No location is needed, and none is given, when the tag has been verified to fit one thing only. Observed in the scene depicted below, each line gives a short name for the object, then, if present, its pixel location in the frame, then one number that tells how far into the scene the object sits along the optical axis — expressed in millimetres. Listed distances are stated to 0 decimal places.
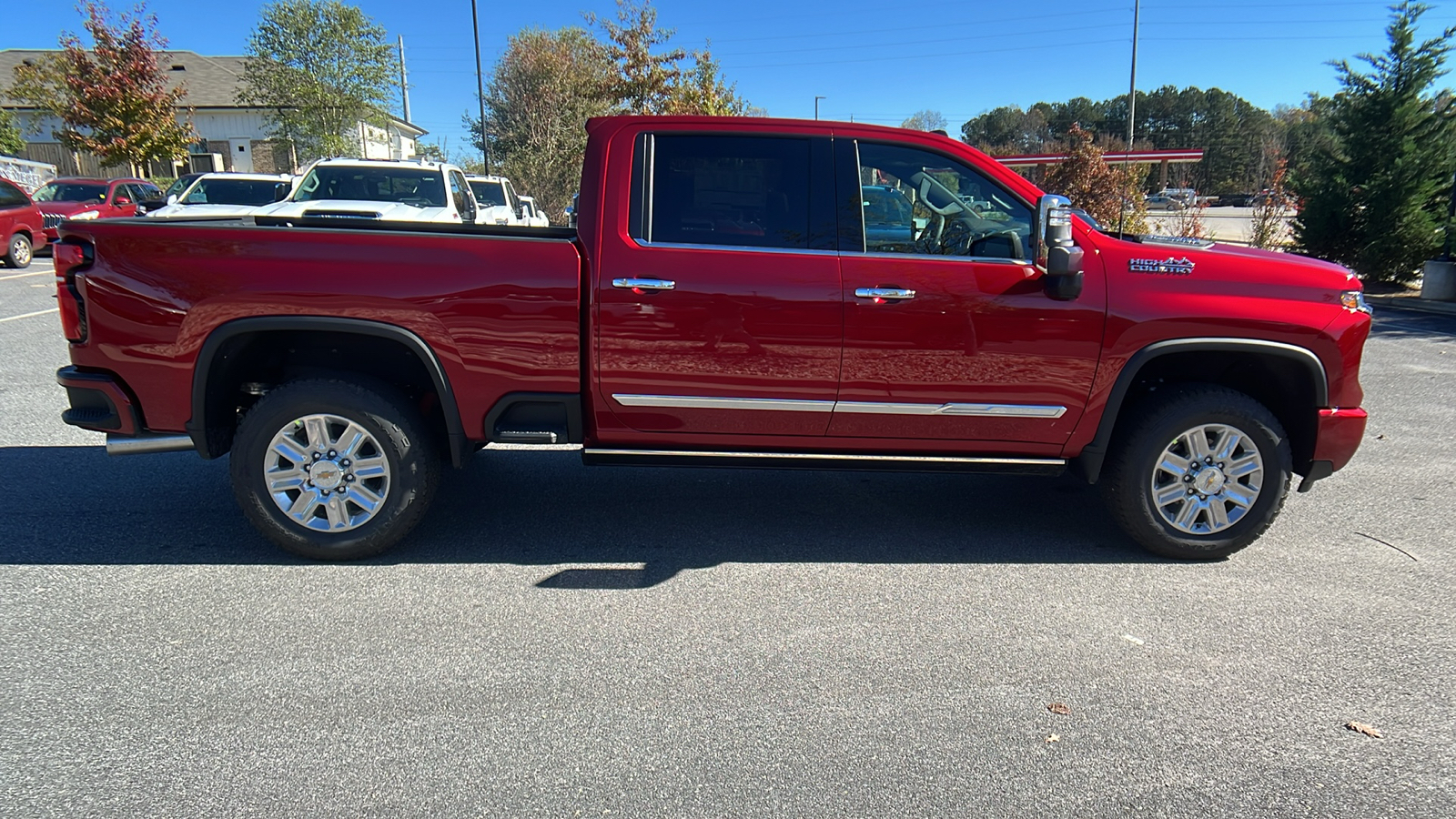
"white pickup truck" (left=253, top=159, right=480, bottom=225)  13117
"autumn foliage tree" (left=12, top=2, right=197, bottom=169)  26312
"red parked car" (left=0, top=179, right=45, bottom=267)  16594
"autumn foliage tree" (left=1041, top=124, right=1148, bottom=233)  16672
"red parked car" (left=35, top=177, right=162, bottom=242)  19223
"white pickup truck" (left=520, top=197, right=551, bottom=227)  18406
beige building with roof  40656
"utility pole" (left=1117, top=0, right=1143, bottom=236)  28681
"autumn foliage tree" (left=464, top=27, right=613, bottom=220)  28109
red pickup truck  4062
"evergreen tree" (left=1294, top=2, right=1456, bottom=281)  15609
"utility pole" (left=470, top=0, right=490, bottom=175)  26125
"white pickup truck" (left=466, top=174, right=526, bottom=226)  18016
